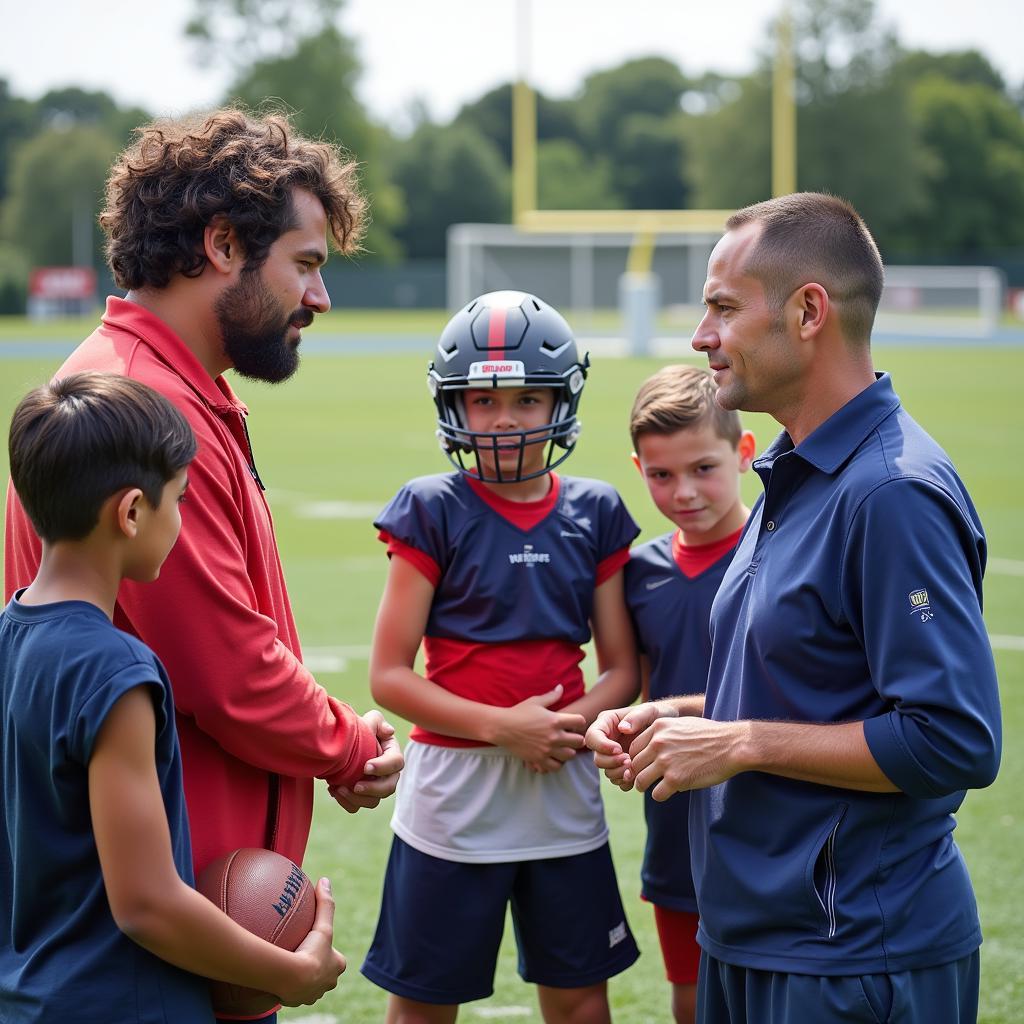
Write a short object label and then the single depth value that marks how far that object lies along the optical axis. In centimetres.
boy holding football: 231
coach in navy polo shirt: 250
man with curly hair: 266
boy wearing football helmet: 370
